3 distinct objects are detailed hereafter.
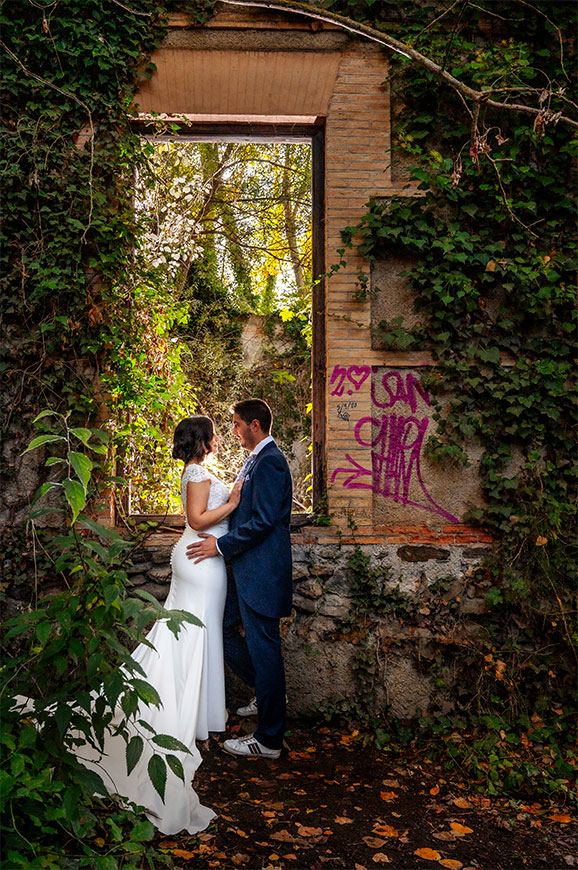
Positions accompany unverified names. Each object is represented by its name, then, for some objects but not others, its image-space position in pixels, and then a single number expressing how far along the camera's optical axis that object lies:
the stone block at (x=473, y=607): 5.11
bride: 3.35
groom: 4.35
